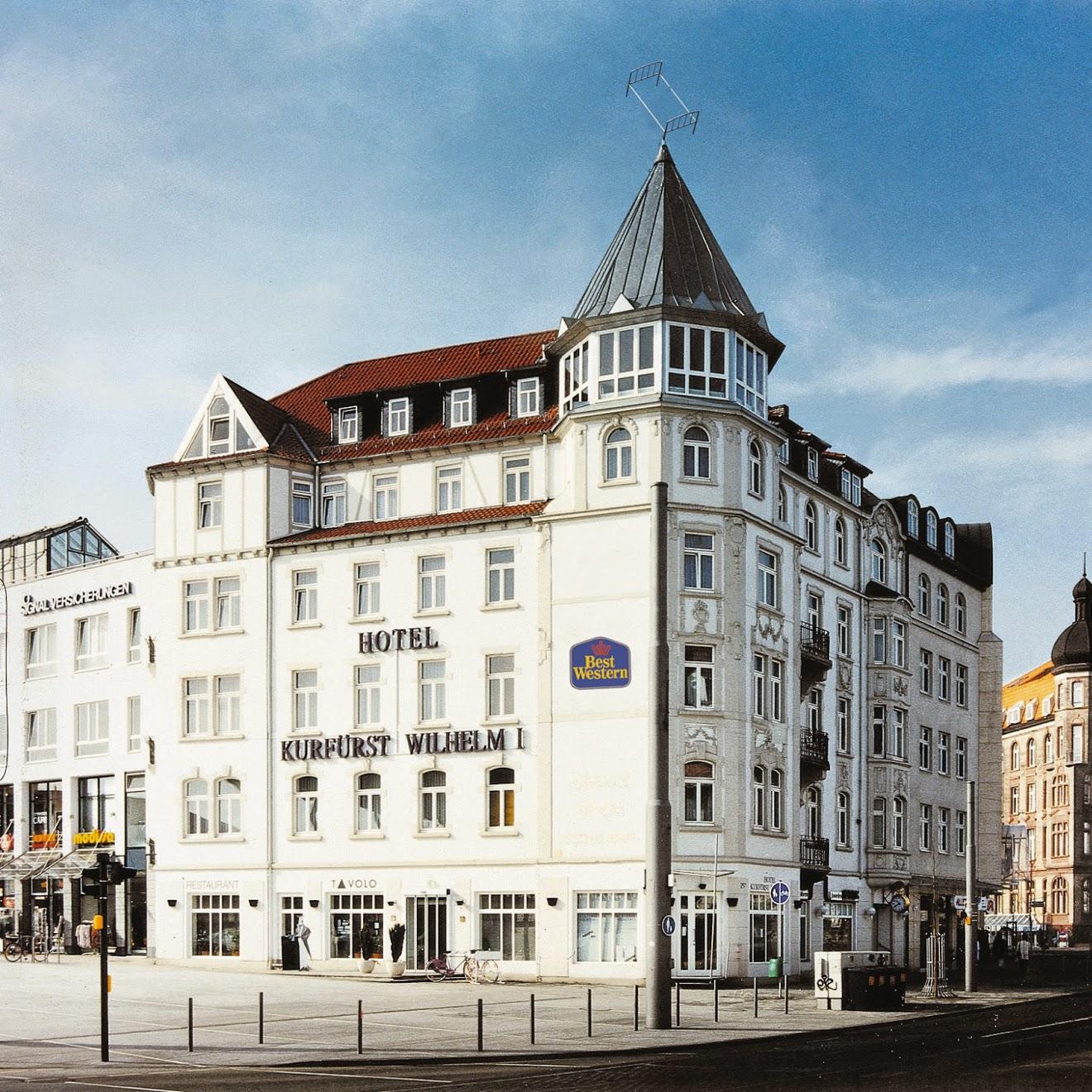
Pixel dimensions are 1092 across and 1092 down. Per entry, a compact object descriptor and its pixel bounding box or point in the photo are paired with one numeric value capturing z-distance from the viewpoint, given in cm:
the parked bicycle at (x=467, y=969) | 5175
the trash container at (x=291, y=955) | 5678
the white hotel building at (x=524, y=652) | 5303
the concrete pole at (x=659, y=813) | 3200
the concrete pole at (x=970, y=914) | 4975
